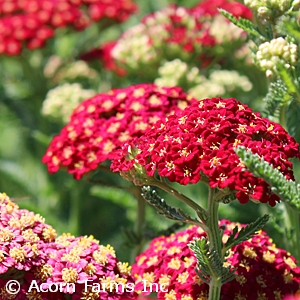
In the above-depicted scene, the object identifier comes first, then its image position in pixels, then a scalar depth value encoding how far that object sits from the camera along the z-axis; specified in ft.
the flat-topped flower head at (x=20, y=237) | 5.05
